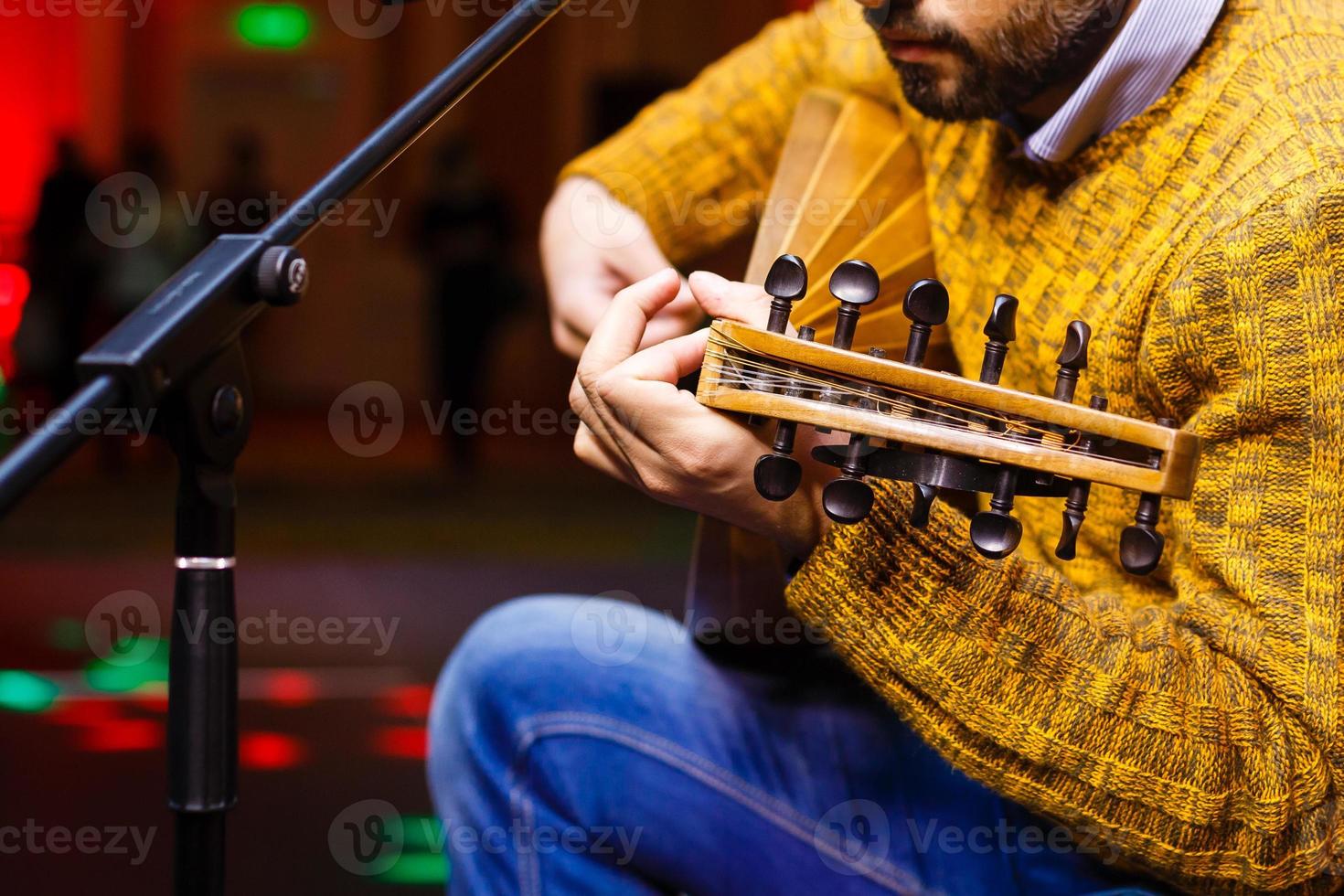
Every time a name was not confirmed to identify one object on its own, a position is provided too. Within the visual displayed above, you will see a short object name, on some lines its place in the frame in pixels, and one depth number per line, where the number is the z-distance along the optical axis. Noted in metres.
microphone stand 1.58
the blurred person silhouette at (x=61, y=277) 11.34
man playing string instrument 1.81
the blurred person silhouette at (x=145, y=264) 11.36
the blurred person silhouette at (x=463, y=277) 12.30
